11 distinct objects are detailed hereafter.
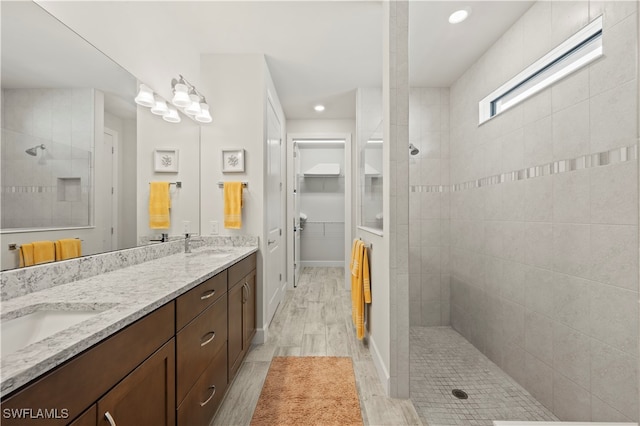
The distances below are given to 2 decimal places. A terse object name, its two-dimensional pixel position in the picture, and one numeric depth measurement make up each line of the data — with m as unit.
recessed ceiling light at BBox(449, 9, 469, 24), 1.95
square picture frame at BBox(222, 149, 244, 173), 2.47
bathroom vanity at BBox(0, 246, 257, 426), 0.58
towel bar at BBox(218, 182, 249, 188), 2.47
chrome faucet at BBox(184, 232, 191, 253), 2.17
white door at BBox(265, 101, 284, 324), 2.76
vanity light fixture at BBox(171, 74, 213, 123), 2.09
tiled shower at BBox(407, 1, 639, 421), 1.28
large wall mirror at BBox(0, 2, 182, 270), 1.03
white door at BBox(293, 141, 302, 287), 4.12
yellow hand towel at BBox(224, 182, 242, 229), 2.41
